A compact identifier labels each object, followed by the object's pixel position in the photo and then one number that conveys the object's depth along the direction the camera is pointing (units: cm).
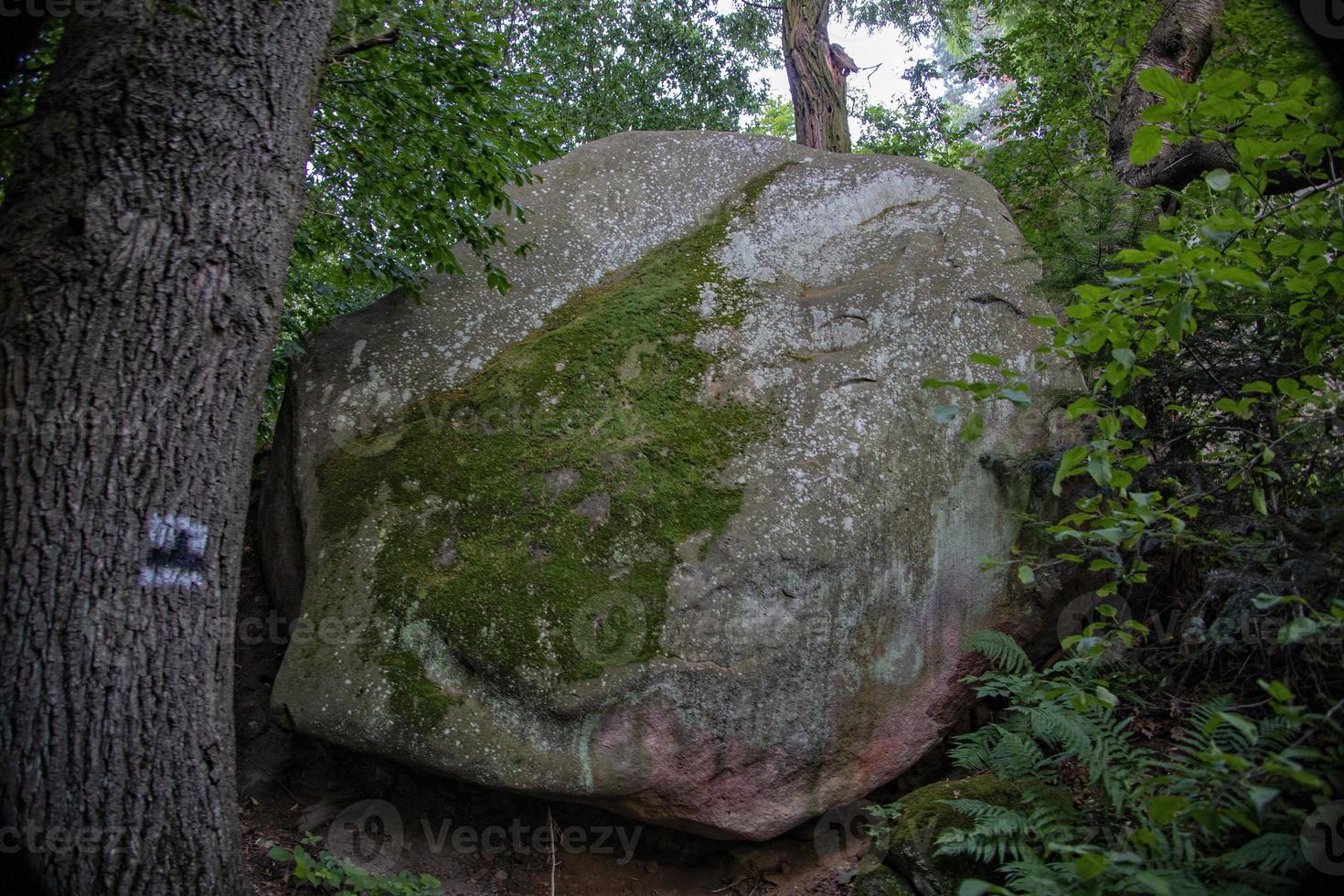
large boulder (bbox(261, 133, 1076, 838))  371
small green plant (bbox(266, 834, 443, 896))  340
